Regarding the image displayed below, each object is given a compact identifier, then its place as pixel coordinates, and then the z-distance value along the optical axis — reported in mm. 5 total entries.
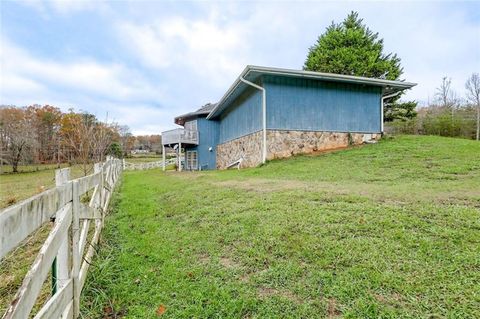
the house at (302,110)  12406
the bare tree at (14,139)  27259
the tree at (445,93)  31438
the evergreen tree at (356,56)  22875
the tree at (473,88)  27781
